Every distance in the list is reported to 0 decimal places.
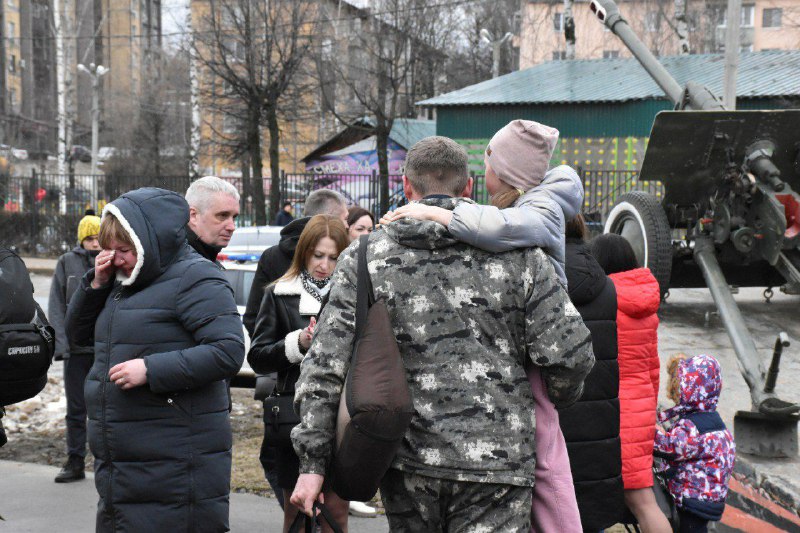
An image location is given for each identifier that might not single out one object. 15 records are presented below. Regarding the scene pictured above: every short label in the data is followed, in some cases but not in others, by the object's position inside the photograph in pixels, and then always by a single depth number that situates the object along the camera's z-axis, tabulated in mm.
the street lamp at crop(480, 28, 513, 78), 36581
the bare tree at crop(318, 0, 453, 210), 31656
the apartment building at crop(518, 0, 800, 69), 45969
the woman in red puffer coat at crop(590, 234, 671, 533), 4164
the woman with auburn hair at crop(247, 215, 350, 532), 4320
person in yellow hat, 6391
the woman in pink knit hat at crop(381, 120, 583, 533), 2736
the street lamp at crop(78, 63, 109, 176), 37438
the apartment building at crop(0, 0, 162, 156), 50094
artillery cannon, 9289
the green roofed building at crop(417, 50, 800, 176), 22062
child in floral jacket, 4398
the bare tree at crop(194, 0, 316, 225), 29109
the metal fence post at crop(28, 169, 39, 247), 27906
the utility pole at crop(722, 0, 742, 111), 14539
